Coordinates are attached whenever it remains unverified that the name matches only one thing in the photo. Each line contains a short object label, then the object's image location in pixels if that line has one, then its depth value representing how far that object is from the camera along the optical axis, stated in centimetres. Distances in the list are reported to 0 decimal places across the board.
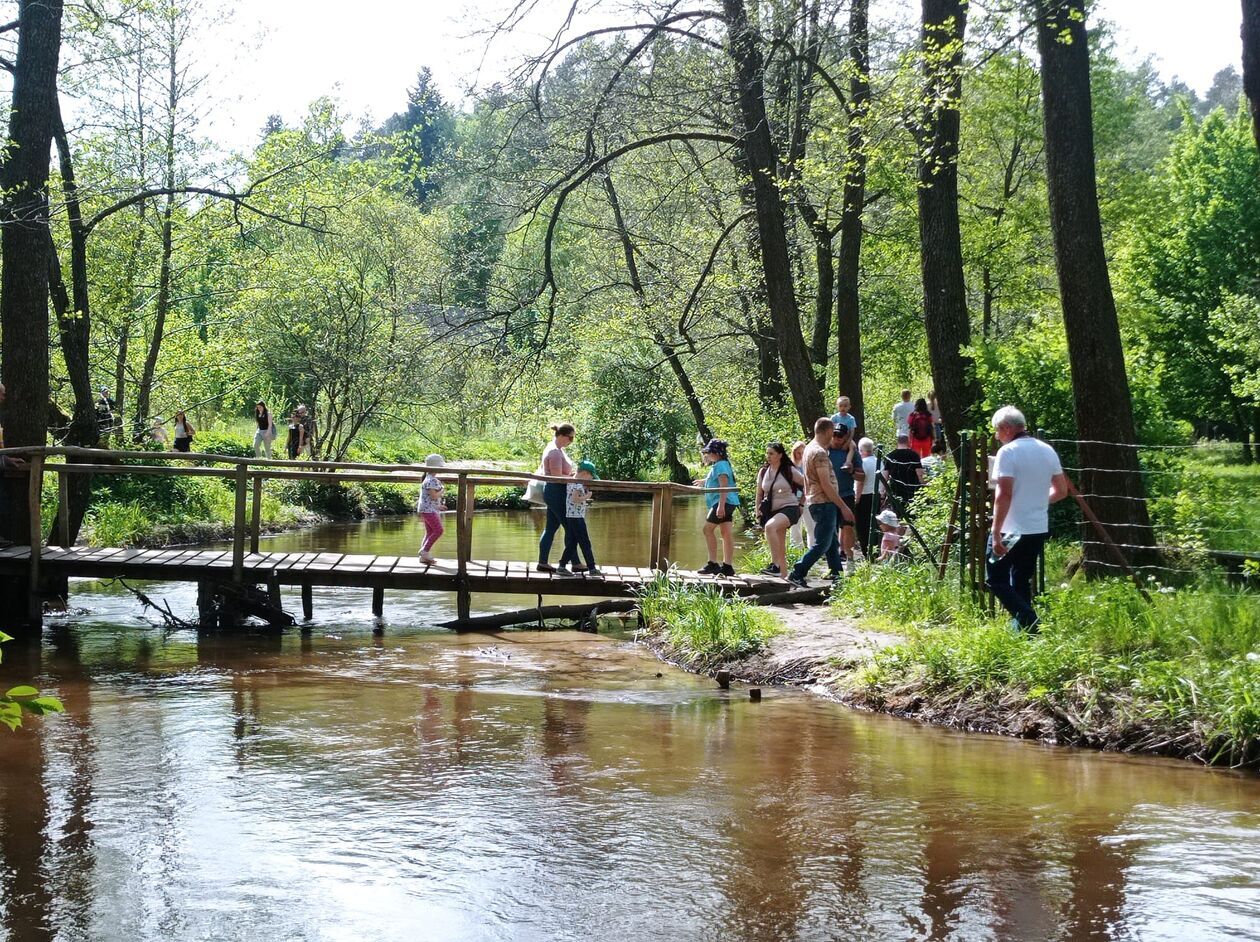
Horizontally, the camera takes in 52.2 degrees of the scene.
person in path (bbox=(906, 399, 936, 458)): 2048
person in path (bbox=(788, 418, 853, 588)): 1359
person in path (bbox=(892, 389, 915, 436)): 2162
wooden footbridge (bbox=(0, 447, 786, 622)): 1438
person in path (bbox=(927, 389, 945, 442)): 2052
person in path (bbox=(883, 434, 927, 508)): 1738
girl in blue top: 1486
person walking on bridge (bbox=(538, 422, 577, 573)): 1499
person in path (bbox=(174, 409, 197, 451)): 2723
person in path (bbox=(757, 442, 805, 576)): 1446
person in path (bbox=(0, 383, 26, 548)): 1493
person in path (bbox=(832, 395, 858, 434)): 1648
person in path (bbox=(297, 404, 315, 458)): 2966
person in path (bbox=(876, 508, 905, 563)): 1380
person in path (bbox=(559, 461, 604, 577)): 1491
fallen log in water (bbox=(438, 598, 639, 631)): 1510
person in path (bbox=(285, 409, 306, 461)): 3019
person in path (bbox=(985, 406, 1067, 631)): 960
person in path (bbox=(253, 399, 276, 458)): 2966
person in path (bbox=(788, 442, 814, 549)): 1499
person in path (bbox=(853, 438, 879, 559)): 1520
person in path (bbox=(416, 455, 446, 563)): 1586
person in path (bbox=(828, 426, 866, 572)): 1537
